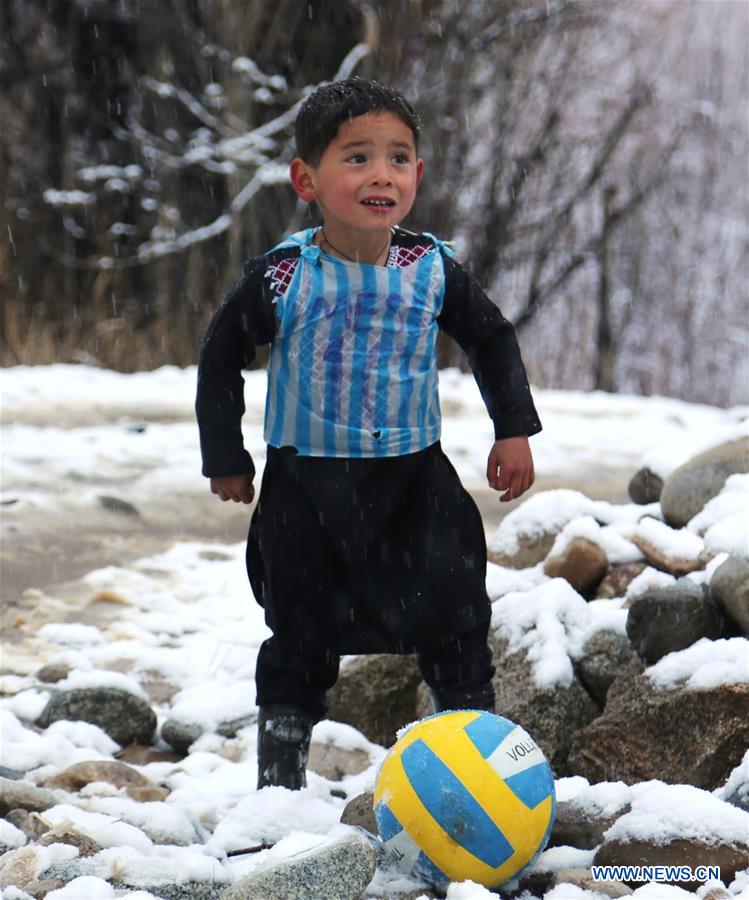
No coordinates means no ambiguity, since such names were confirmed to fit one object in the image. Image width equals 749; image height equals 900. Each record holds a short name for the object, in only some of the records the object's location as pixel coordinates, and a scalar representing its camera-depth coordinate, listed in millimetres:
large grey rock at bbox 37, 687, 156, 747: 7180
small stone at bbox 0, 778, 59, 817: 5738
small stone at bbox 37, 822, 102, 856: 5090
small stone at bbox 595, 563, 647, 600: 7586
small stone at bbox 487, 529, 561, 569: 8461
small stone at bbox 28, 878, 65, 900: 4645
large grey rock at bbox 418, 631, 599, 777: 6352
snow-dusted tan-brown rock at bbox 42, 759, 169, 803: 6219
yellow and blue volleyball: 4578
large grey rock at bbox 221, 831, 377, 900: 4230
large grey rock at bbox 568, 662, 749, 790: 5543
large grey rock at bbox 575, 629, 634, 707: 6621
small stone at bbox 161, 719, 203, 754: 7125
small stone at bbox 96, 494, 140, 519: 11992
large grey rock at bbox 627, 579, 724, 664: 6301
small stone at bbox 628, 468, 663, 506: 10039
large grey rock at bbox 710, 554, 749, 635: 6184
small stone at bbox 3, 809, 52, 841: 5348
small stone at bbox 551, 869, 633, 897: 4570
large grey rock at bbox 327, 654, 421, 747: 7305
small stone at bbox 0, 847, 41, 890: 4727
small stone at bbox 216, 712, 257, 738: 7289
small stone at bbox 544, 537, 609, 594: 7633
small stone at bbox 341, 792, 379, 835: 5289
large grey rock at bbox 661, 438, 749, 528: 8453
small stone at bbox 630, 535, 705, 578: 7371
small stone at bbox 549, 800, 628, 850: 5051
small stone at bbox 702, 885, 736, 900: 4441
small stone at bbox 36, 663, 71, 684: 7750
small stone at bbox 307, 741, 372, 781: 6773
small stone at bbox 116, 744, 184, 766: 7016
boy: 5547
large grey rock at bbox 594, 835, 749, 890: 4609
